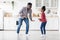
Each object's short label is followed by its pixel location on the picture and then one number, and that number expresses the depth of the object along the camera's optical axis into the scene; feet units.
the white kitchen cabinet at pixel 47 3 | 31.83
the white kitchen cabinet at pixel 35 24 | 30.53
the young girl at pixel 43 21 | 21.49
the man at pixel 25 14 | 21.62
